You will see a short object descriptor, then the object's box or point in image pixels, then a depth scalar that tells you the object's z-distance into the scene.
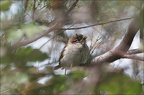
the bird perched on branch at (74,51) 10.46
